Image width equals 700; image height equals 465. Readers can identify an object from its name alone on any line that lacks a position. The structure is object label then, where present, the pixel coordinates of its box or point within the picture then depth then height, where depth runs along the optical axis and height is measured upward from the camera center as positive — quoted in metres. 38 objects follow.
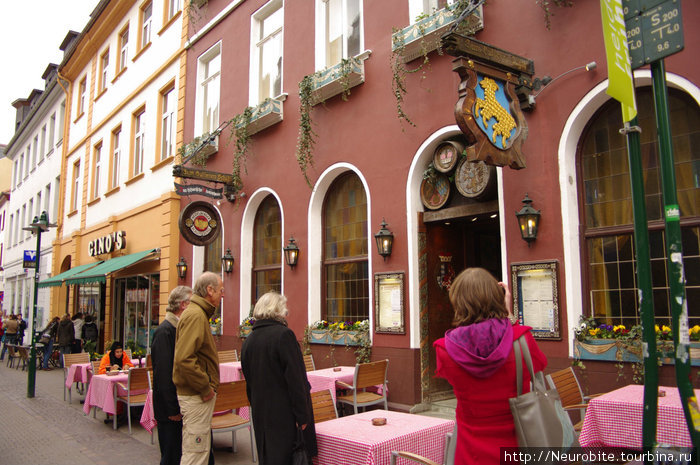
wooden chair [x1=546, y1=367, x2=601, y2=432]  5.17 -0.92
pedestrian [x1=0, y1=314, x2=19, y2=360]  20.65 -1.02
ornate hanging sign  5.30 +1.98
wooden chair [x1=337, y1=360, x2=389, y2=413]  6.76 -1.09
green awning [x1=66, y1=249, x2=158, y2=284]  14.00 +0.92
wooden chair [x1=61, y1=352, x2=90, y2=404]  10.46 -1.09
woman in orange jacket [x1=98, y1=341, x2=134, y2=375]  8.80 -0.94
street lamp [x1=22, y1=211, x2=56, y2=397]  11.02 +0.13
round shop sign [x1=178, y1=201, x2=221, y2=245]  11.33 +1.65
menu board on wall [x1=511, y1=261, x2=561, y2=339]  6.00 -0.02
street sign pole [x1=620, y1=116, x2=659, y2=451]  2.47 +0.01
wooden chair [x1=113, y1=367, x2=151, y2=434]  7.60 -1.23
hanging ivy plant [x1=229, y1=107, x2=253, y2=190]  11.10 +3.31
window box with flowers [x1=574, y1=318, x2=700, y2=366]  5.07 -0.49
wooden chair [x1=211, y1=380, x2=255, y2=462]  5.71 -1.10
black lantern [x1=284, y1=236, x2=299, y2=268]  9.85 +0.83
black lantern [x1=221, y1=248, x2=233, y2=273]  11.77 +0.85
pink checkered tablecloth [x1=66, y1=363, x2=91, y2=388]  10.00 -1.30
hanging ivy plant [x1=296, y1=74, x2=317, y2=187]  9.52 +3.02
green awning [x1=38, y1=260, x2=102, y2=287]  16.62 +0.81
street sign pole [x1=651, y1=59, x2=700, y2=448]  2.38 +0.14
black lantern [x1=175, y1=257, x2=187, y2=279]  13.47 +0.82
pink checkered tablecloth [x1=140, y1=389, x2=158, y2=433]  6.58 -1.40
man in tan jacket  4.25 -0.55
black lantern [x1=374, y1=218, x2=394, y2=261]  7.91 +0.82
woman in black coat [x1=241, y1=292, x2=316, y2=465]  3.68 -0.62
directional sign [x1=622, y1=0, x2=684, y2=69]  2.62 +1.31
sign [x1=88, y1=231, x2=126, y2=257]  16.45 +1.87
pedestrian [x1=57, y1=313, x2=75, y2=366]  14.68 -0.82
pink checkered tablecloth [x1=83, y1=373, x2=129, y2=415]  7.85 -1.33
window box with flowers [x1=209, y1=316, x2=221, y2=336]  11.99 -0.58
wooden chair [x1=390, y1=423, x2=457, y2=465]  3.32 -0.99
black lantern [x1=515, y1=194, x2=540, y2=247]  6.18 +0.85
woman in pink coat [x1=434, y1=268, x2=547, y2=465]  2.47 -0.31
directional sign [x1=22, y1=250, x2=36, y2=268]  13.81 +1.10
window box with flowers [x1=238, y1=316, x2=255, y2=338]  11.07 -0.55
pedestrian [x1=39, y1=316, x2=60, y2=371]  16.41 -1.18
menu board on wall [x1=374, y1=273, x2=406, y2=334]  7.73 -0.08
